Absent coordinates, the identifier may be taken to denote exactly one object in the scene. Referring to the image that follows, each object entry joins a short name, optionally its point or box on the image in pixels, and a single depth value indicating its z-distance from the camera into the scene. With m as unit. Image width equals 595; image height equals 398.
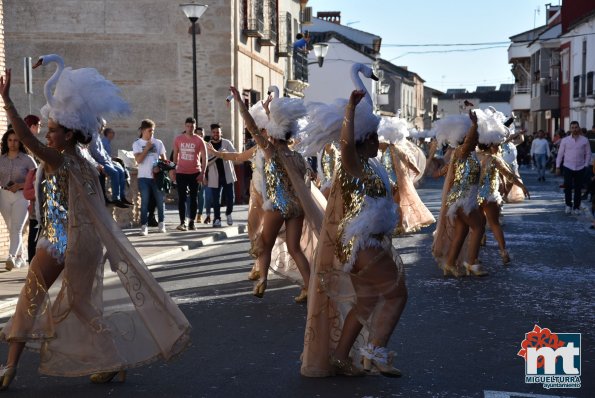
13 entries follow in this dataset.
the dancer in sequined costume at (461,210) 10.73
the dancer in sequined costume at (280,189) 9.05
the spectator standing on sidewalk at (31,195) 10.45
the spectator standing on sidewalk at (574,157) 19.45
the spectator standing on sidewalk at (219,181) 17.56
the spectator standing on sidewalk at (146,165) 15.88
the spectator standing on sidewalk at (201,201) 18.14
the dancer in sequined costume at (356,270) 5.94
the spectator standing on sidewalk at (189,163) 16.69
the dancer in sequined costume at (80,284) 6.01
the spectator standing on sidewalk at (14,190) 11.41
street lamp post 18.97
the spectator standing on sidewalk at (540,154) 37.02
